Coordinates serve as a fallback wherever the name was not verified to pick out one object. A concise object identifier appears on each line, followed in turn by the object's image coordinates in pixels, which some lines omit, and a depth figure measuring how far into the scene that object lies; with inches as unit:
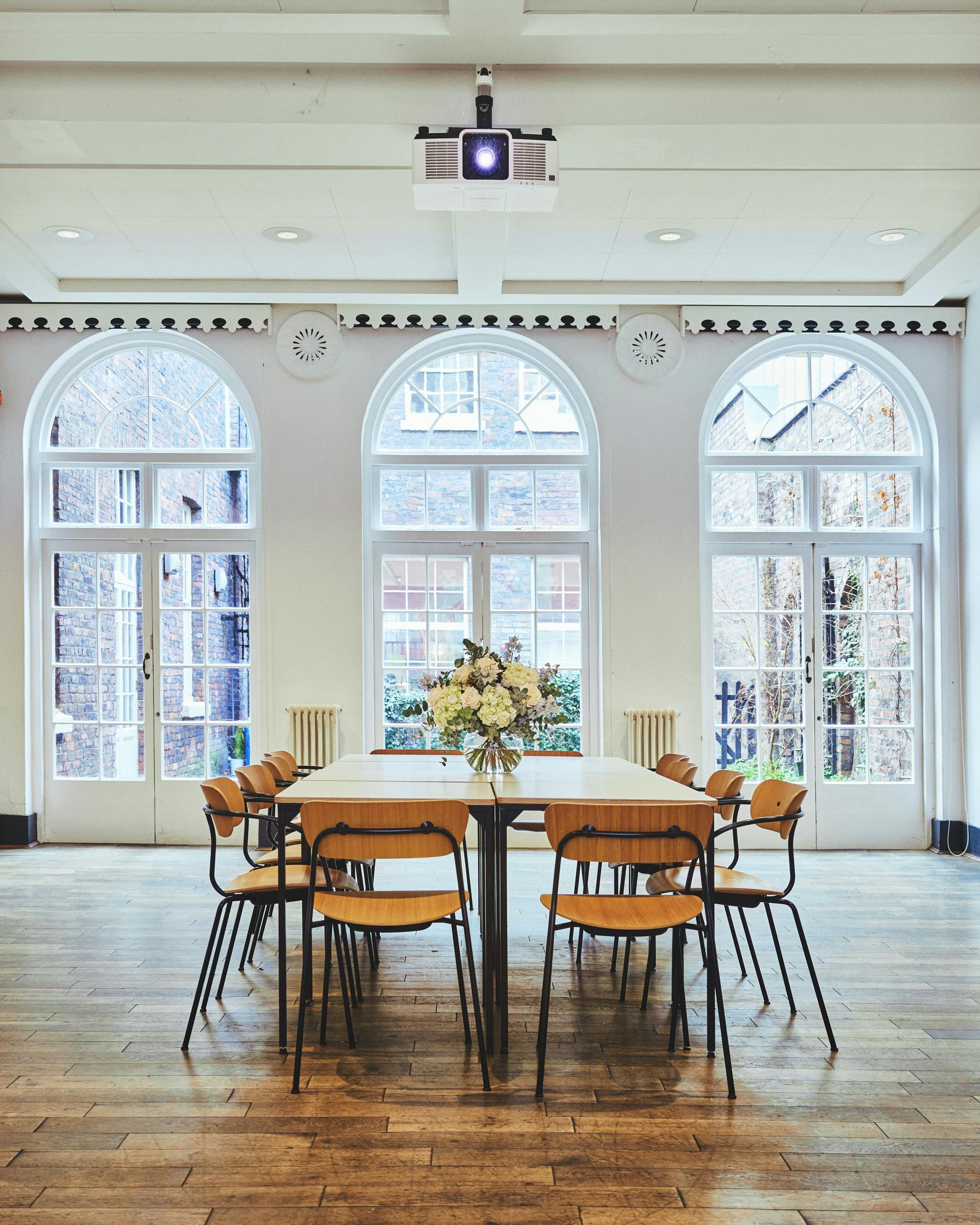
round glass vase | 156.9
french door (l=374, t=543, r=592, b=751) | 279.4
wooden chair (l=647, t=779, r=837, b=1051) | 138.7
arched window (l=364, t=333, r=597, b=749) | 279.7
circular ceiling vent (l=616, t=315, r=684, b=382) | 275.1
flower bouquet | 152.3
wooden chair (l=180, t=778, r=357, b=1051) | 141.6
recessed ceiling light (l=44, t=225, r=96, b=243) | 225.6
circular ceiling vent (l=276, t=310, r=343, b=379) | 274.5
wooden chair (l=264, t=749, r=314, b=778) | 193.3
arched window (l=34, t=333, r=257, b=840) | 279.4
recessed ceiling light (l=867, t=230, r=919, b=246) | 227.6
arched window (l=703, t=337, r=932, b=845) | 279.1
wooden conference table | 133.5
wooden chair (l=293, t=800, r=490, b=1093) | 123.1
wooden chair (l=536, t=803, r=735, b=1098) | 120.1
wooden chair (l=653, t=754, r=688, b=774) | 192.4
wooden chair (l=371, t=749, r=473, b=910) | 203.0
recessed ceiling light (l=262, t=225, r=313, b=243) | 226.4
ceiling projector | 162.7
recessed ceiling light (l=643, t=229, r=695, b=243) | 229.6
